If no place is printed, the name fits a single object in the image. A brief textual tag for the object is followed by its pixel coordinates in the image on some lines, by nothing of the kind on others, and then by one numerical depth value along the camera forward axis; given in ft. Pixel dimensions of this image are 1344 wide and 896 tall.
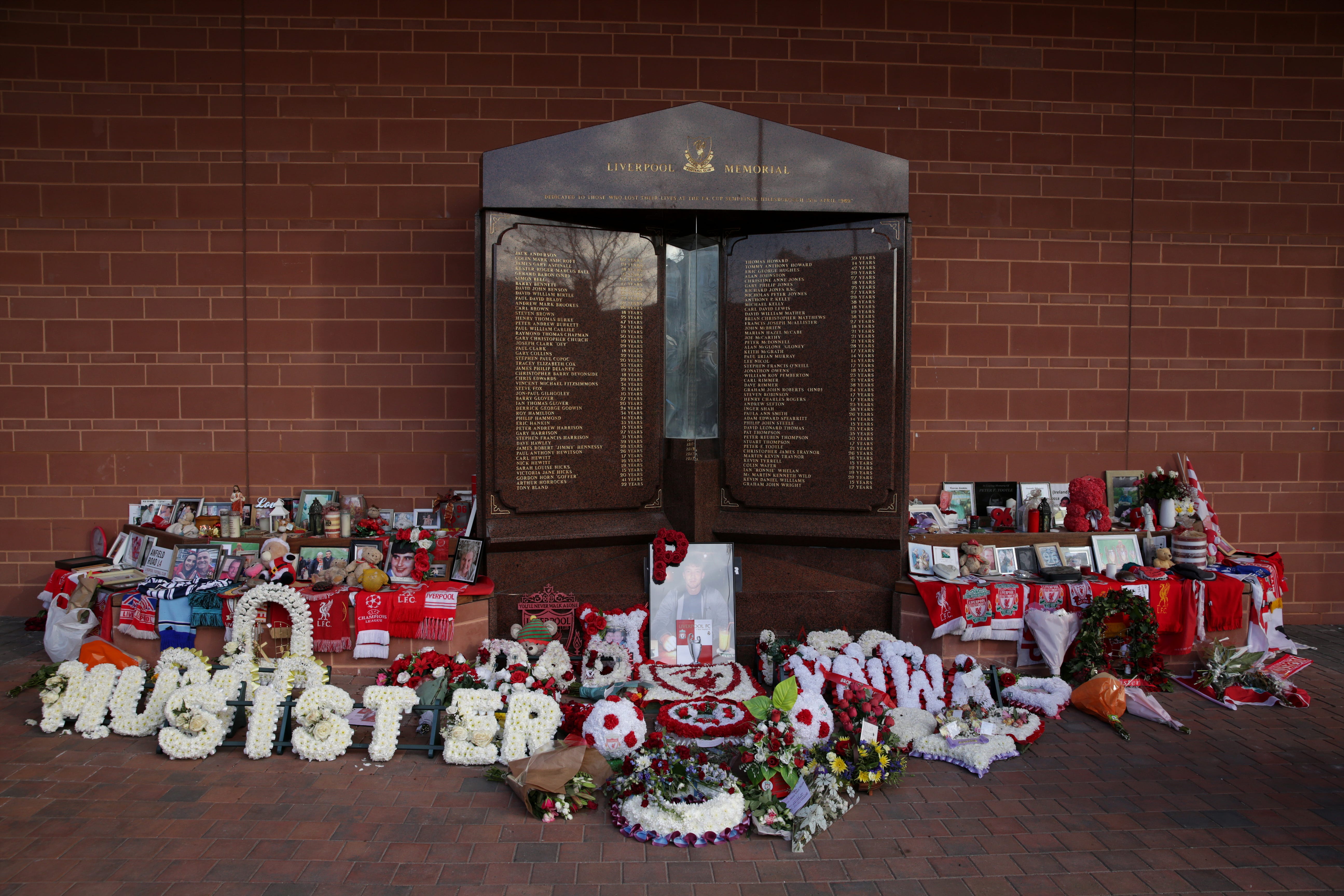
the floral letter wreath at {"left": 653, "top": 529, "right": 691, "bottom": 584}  16.22
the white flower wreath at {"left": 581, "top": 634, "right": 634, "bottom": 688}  14.71
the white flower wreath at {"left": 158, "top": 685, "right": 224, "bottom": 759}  11.98
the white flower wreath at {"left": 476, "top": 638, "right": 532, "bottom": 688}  13.96
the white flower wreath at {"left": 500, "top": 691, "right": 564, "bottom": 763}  11.86
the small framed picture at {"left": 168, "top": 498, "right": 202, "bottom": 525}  18.65
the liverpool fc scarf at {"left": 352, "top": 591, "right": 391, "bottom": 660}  15.20
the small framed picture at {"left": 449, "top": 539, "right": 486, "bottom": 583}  16.19
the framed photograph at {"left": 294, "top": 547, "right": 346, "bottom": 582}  16.47
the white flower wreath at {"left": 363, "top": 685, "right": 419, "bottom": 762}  11.97
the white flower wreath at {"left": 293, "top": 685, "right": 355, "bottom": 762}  11.98
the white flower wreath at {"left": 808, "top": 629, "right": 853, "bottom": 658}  15.33
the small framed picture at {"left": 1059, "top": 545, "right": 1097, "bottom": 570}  16.92
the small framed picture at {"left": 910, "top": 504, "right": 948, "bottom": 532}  17.93
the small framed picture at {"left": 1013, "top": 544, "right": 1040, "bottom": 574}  16.78
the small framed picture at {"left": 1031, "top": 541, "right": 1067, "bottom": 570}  16.72
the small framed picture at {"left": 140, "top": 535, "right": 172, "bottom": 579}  17.11
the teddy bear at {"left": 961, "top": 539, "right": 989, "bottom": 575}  16.38
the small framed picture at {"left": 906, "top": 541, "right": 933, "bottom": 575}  16.66
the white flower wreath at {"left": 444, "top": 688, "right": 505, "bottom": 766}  11.94
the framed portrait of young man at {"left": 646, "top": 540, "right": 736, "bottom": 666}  16.15
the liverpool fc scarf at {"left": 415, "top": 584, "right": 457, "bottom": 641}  15.26
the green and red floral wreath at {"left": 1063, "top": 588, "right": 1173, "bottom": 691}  14.90
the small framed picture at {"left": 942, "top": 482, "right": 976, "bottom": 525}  19.35
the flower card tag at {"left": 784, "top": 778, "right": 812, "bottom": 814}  10.34
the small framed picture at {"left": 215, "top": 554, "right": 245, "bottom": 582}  16.47
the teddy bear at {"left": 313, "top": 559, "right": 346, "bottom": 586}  15.85
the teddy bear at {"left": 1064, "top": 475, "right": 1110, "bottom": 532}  17.40
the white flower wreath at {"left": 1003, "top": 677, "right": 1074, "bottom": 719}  13.89
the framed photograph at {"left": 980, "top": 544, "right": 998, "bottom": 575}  16.47
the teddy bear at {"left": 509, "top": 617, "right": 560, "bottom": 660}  15.80
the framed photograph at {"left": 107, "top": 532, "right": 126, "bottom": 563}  18.10
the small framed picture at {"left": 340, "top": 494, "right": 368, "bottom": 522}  18.52
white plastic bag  15.99
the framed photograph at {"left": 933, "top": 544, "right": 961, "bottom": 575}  16.58
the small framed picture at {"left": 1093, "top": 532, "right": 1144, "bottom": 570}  17.10
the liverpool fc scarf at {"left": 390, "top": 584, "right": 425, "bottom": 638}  15.25
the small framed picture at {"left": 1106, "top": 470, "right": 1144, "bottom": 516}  19.58
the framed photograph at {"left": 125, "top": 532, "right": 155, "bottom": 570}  17.75
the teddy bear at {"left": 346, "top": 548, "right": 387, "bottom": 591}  15.52
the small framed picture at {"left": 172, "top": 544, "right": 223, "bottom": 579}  16.67
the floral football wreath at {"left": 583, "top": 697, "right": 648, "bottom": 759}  11.94
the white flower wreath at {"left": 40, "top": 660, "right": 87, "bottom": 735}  12.89
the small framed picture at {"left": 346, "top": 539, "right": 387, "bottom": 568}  16.56
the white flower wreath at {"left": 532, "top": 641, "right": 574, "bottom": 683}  14.51
